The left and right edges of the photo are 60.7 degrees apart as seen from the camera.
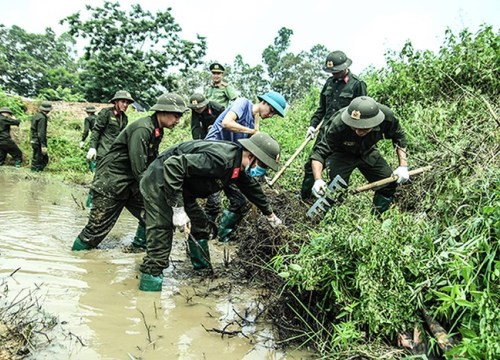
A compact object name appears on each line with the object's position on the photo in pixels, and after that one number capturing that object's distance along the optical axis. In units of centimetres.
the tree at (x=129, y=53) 2467
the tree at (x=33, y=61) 4181
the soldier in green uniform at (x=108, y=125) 596
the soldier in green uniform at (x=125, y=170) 402
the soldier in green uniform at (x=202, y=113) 586
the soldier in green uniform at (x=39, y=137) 1073
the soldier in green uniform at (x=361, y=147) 394
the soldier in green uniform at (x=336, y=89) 498
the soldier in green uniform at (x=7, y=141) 1123
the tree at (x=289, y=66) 3744
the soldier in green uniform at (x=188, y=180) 333
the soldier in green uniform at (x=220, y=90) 634
